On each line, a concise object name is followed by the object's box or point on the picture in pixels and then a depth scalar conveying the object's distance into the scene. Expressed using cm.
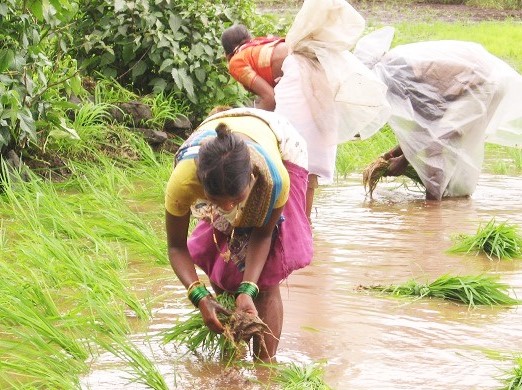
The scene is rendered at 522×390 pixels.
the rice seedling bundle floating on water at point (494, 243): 876
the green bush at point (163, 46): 1298
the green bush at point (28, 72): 956
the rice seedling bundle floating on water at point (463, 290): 735
